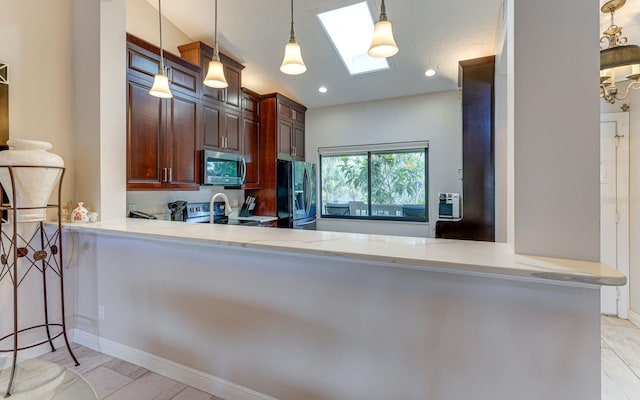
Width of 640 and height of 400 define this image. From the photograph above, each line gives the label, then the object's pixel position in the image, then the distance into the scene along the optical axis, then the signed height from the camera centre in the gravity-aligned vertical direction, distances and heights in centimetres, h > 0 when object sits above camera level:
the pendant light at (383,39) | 164 +86
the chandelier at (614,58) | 177 +82
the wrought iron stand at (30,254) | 180 -37
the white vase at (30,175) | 179 +14
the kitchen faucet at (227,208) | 217 -7
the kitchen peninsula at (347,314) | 109 -52
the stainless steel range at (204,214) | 360 -19
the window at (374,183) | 452 +25
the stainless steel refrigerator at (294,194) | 436 +7
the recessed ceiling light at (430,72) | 384 +159
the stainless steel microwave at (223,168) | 350 +37
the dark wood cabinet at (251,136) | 422 +88
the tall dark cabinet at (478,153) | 302 +46
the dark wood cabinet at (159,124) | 278 +74
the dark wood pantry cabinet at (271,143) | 443 +81
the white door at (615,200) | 300 -1
